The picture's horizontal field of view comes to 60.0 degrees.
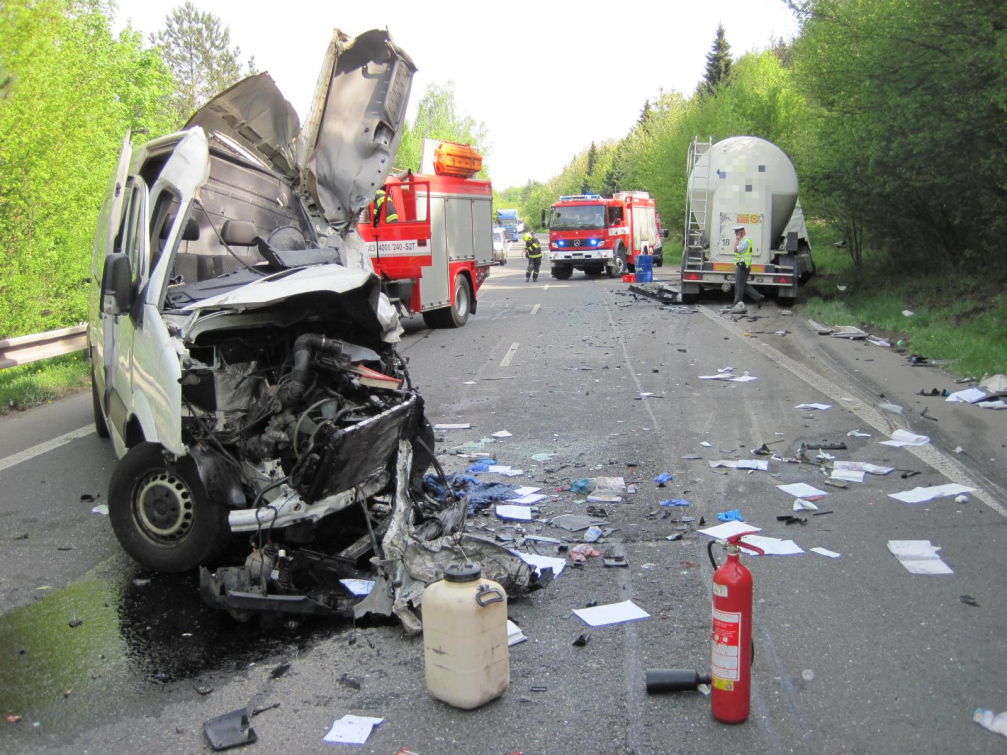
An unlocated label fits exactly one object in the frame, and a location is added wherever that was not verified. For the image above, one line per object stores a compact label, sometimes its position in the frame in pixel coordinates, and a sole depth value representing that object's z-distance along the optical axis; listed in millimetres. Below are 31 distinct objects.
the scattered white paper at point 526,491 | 6419
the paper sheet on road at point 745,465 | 6957
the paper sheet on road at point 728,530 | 5453
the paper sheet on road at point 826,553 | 5070
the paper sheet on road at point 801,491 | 6223
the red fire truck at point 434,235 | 15453
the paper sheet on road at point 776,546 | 5148
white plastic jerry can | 3453
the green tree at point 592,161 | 107988
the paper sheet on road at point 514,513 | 5875
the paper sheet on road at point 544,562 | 4980
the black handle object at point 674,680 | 3596
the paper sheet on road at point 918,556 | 4814
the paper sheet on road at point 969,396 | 9047
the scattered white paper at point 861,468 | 6707
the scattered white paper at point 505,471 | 6941
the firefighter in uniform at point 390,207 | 15500
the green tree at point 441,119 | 78875
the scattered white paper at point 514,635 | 4109
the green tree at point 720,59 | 66625
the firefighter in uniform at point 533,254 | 32416
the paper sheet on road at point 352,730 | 3350
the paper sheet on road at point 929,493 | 6020
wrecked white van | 4684
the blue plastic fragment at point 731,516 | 5754
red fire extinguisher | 3303
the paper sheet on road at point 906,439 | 7508
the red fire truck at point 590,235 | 31875
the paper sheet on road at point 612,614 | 4305
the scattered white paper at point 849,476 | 6558
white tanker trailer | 19656
